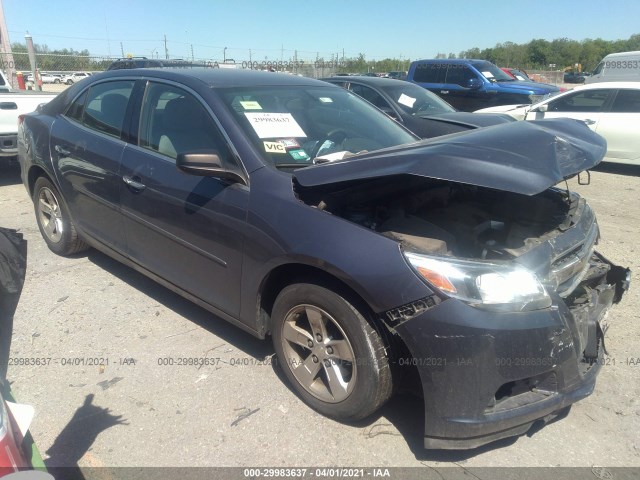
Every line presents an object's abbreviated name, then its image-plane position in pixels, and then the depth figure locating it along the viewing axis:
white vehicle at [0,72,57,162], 6.91
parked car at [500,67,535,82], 14.98
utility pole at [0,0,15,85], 15.74
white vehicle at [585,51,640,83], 14.51
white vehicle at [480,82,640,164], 8.97
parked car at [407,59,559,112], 12.70
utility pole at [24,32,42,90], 15.04
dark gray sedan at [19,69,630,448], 2.28
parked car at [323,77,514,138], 6.87
